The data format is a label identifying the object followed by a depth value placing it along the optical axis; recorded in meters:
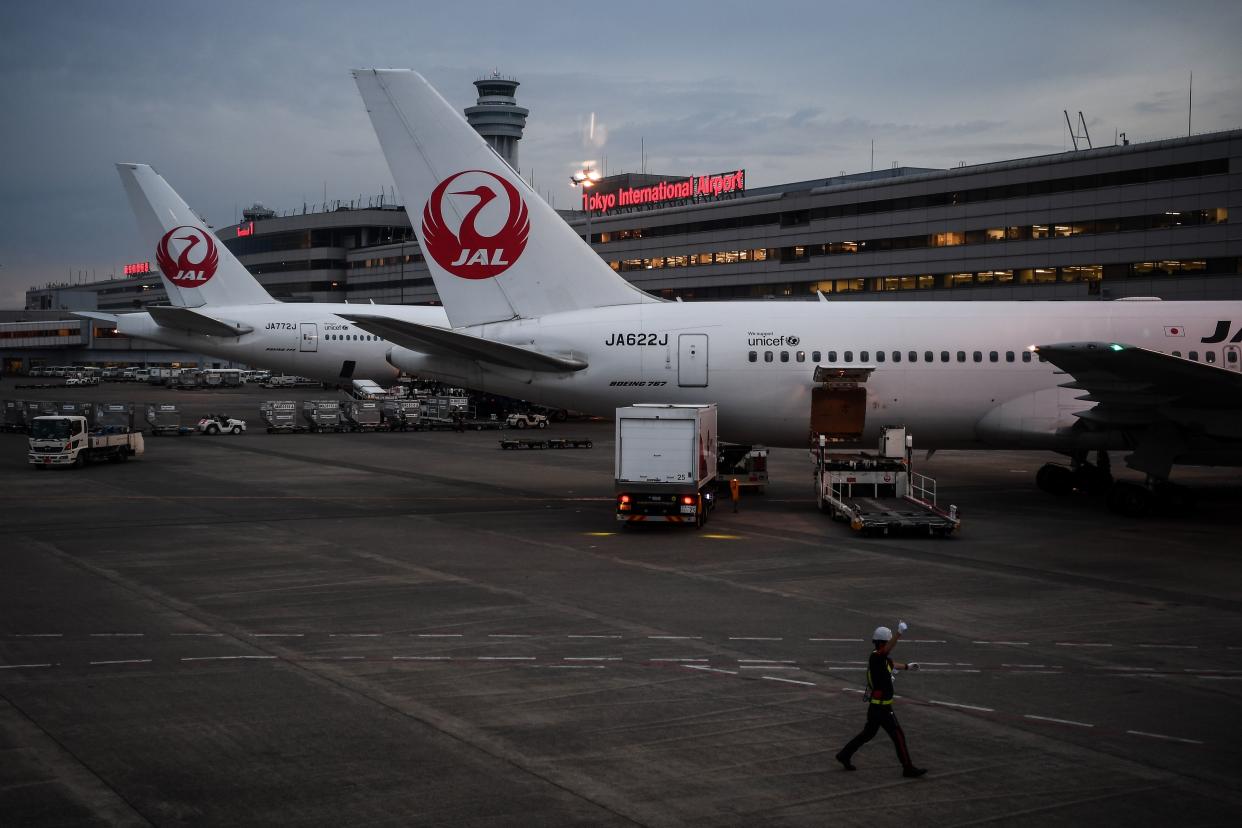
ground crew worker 10.67
